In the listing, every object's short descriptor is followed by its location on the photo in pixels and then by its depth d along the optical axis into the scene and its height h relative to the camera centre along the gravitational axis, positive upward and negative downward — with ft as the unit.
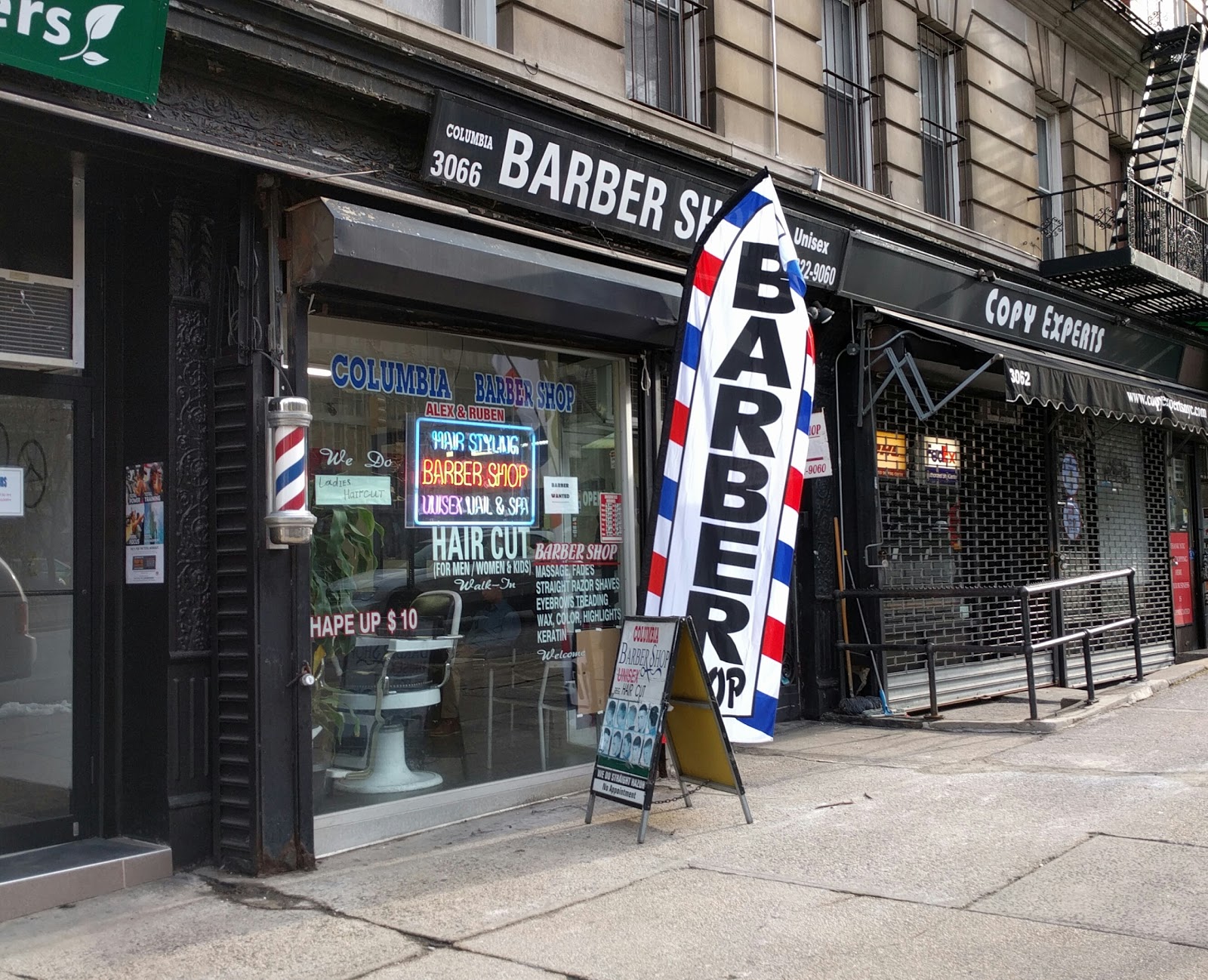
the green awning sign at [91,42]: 16.11 +7.59
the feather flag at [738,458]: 22.24 +1.95
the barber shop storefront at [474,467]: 21.59 +2.02
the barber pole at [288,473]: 19.20 +1.57
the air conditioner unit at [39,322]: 18.93 +4.16
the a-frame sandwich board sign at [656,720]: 20.26 -2.90
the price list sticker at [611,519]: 27.02 +0.96
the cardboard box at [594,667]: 26.21 -2.41
